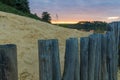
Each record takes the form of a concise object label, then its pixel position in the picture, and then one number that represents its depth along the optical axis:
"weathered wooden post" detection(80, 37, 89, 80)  1.67
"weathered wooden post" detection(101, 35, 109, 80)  1.91
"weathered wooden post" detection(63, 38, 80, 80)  1.52
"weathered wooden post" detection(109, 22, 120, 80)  2.22
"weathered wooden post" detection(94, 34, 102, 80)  1.79
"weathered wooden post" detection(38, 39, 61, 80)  1.35
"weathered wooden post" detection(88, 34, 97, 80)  1.72
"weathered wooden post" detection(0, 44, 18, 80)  1.09
